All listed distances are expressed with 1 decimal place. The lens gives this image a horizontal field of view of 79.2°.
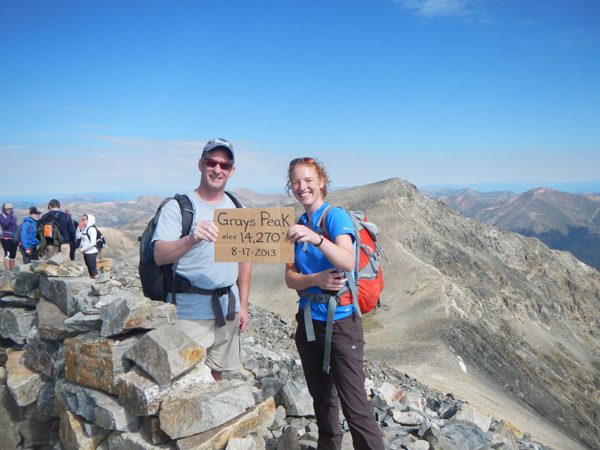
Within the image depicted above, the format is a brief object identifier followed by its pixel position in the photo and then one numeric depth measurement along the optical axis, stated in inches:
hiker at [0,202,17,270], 575.2
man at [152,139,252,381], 151.7
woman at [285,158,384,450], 130.6
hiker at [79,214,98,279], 495.5
